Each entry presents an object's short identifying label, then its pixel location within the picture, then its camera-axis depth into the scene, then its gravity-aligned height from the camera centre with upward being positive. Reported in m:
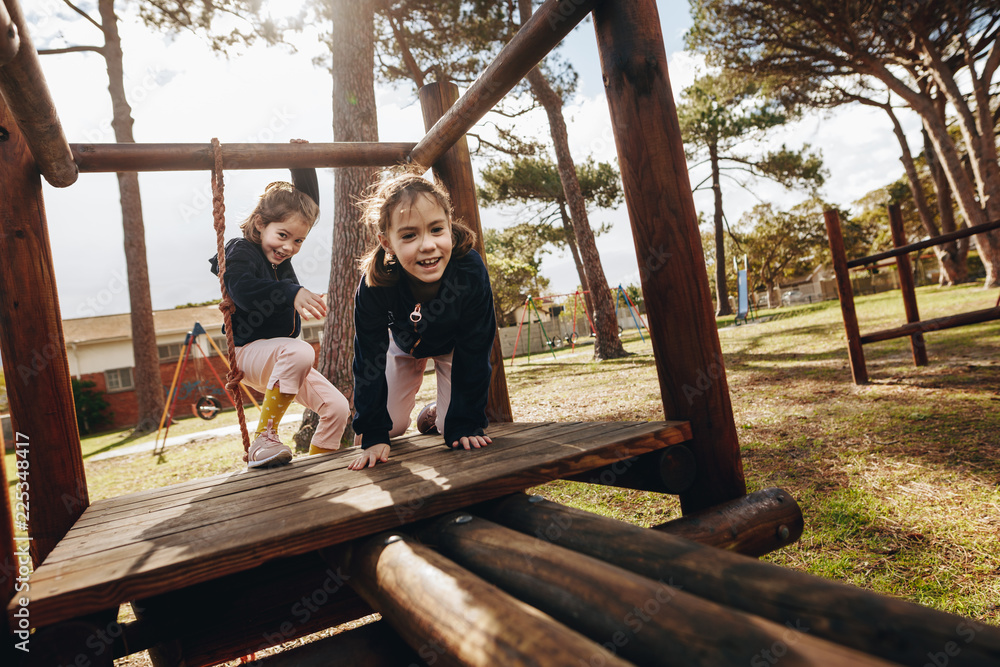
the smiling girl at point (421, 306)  2.04 +0.18
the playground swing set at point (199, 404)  8.22 -0.34
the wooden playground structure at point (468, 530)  0.67 -0.36
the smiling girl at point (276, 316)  2.47 +0.29
